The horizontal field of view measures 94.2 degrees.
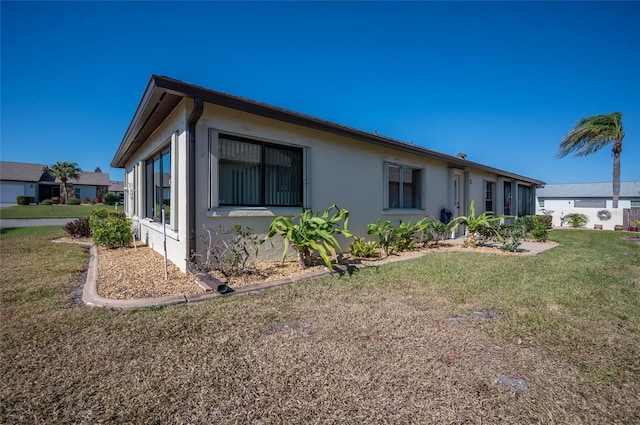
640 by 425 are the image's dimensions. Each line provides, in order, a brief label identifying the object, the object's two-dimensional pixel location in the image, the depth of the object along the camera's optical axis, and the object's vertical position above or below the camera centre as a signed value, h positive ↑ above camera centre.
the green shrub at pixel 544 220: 16.02 -0.77
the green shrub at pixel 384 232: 6.91 -0.60
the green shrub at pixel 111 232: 7.53 -0.62
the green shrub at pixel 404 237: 7.29 -0.75
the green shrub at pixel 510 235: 7.62 -0.78
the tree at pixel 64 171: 37.72 +4.72
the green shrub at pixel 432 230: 8.46 -0.69
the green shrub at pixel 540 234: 9.78 -0.92
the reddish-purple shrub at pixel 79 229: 10.02 -0.72
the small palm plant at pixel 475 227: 8.11 -0.58
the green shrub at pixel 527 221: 12.82 -0.68
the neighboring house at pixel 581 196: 23.70 +1.18
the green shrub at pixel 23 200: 32.97 +0.87
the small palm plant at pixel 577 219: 21.75 -0.97
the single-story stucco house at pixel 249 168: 4.94 +0.88
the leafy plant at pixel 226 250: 4.96 -0.75
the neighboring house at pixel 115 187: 46.57 +3.30
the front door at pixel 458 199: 11.12 +0.29
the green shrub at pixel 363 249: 6.67 -0.95
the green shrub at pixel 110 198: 35.77 +1.14
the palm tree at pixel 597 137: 20.16 +4.85
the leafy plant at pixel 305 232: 5.27 -0.46
